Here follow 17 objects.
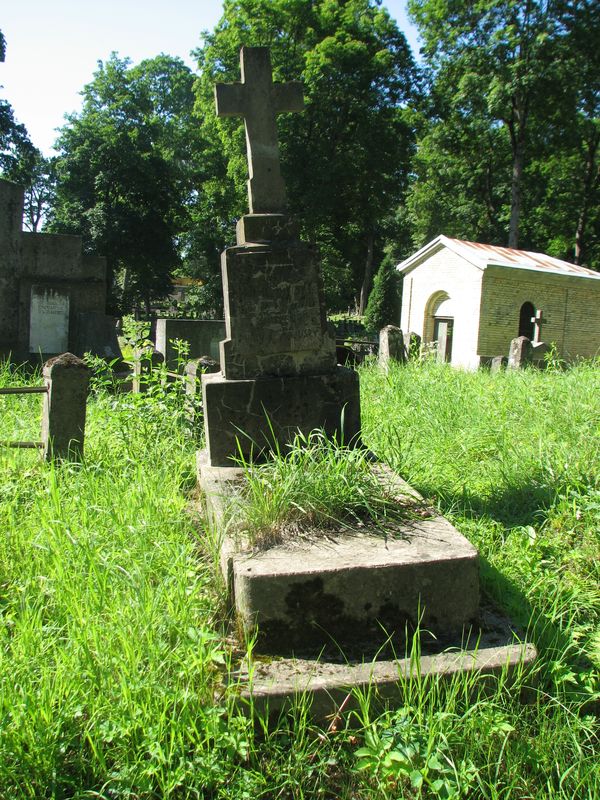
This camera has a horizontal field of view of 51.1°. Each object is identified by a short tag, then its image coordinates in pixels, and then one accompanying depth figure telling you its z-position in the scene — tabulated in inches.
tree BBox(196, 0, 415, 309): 1008.9
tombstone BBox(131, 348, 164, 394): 238.4
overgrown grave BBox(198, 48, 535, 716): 102.3
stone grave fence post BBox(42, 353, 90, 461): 192.4
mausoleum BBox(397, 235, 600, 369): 732.0
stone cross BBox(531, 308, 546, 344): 728.8
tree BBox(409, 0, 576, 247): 1028.5
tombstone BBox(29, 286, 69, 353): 432.1
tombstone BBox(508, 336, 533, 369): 492.1
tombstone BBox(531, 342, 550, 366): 599.0
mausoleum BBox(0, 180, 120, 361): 427.5
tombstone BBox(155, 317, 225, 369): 442.3
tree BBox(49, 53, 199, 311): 1210.0
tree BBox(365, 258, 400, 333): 1235.2
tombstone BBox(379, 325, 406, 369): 444.5
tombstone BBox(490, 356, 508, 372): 491.9
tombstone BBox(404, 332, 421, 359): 468.1
